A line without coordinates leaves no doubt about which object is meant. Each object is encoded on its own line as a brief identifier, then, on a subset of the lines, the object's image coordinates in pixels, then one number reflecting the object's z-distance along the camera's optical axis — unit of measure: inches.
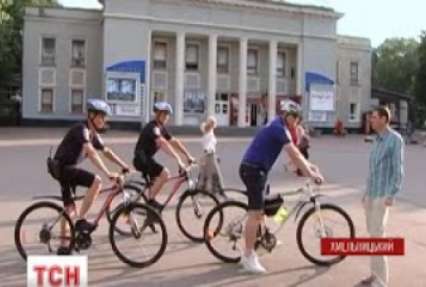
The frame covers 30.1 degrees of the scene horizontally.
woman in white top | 631.2
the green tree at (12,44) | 2082.9
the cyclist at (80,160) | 342.6
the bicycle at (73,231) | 348.5
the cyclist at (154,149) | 421.7
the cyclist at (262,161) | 334.0
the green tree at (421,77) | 2620.6
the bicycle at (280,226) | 358.3
